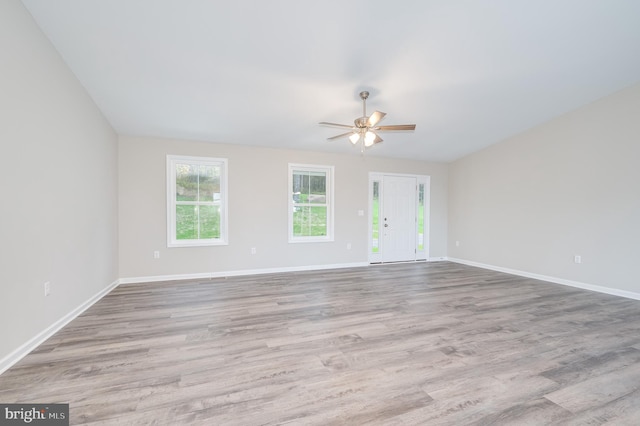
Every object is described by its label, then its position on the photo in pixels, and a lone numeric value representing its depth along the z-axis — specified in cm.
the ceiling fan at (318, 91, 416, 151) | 333
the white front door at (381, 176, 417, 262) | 654
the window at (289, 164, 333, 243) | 573
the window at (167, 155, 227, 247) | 493
